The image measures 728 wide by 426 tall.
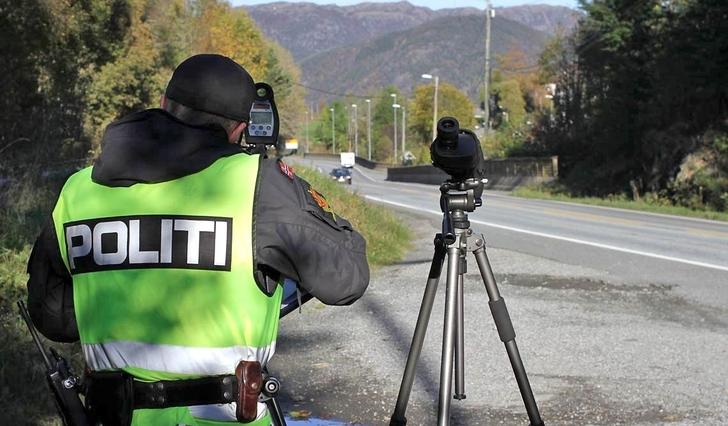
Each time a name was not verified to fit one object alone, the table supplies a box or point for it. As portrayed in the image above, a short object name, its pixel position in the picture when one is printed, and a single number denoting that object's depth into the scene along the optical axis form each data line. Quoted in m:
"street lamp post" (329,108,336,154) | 129.94
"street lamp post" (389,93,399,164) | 98.12
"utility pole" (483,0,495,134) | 48.10
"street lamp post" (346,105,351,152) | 133.95
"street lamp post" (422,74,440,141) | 60.59
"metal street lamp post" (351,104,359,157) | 119.01
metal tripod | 3.66
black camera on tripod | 3.60
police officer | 2.12
